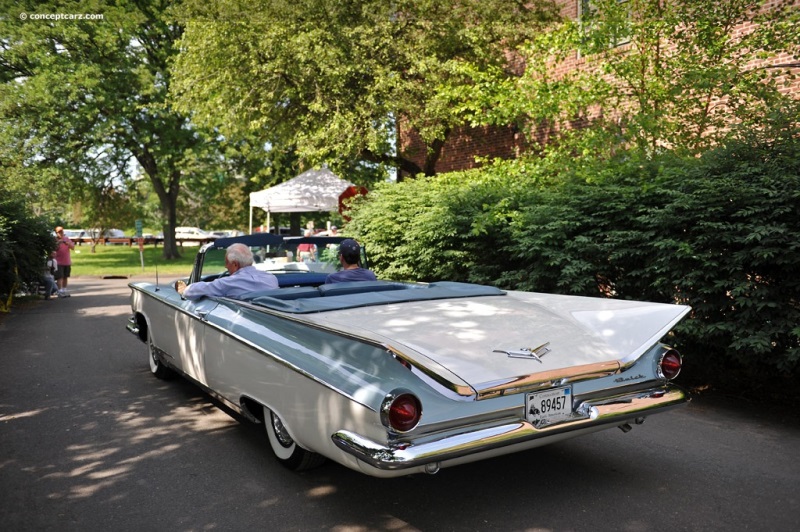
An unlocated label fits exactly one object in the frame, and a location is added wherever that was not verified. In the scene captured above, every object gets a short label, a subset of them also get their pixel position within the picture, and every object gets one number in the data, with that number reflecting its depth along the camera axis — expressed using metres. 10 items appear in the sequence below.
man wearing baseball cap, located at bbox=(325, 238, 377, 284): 5.59
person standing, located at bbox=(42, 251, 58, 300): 15.10
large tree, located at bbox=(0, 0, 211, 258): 26.34
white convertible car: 3.23
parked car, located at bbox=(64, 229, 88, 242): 71.97
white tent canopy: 17.98
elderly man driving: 5.18
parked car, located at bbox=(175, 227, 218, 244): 74.68
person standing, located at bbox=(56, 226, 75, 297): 16.16
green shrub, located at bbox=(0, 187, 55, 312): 12.48
